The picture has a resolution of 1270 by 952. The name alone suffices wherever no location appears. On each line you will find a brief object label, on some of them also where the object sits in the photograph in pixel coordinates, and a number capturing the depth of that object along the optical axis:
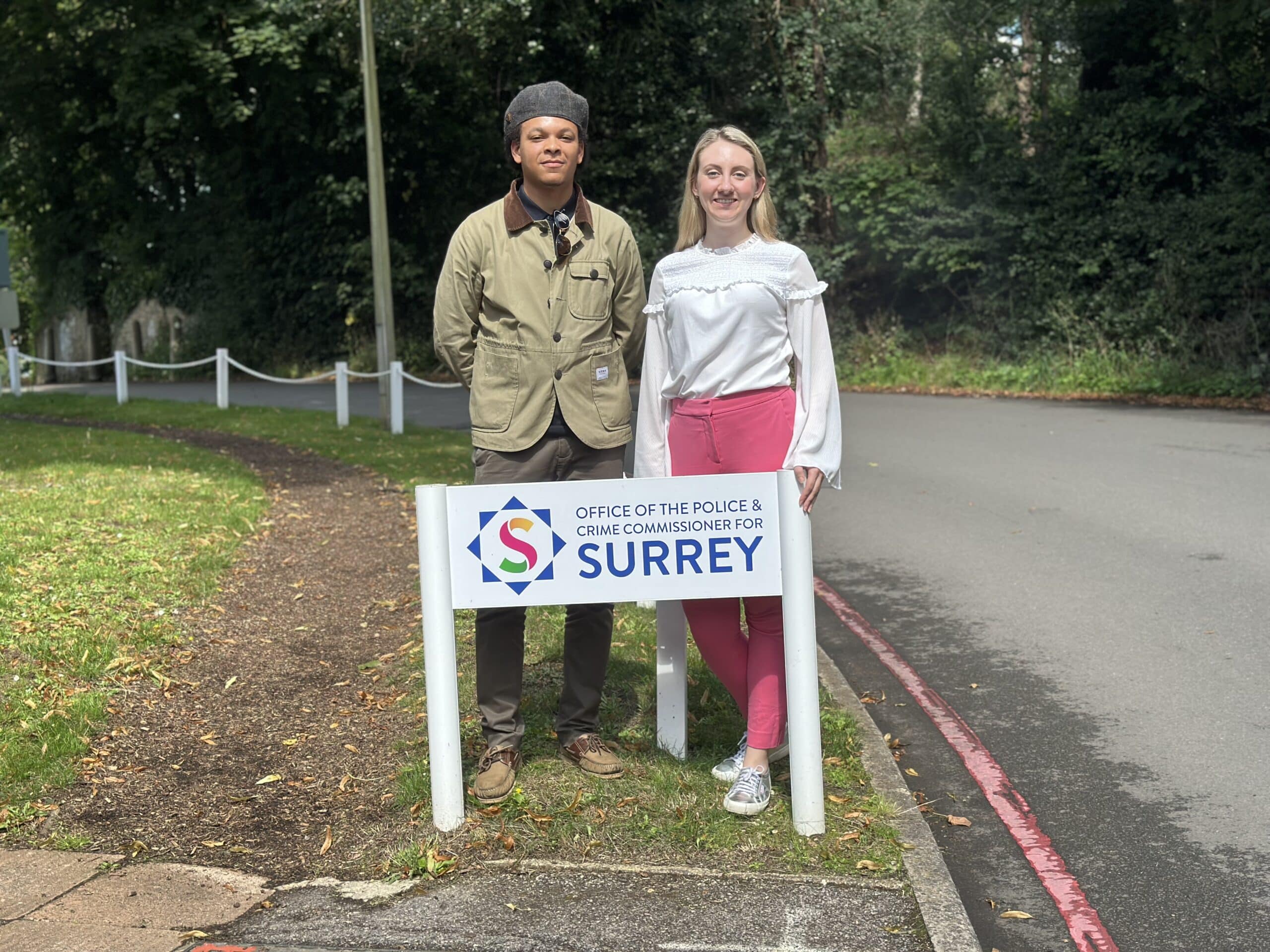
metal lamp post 17.19
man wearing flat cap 4.32
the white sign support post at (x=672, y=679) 4.64
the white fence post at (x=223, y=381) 20.08
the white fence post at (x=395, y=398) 16.19
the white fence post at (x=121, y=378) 21.50
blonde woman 4.23
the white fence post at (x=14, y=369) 22.33
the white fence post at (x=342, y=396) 17.36
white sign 4.14
